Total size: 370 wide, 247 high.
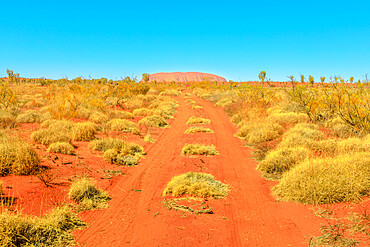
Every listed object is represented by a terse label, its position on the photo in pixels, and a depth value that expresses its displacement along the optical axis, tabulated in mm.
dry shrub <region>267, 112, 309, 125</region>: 12859
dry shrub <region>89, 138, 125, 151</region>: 9209
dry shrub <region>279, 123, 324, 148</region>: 8628
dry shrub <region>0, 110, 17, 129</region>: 10578
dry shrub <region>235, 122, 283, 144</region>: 10969
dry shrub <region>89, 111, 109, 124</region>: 13252
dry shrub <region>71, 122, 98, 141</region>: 10105
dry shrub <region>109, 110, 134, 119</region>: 15336
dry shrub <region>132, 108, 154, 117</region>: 17828
